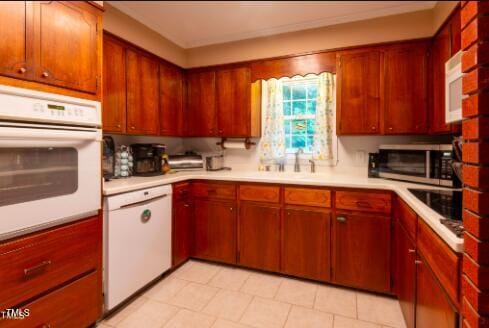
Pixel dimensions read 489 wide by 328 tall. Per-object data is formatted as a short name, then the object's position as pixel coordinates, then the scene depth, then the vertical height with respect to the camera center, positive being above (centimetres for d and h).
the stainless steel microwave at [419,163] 184 +0
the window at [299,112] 297 +57
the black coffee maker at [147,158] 257 +3
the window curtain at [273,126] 305 +42
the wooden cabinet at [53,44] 129 +64
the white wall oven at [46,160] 126 +1
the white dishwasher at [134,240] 182 -61
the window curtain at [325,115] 281 +50
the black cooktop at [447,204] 103 -21
